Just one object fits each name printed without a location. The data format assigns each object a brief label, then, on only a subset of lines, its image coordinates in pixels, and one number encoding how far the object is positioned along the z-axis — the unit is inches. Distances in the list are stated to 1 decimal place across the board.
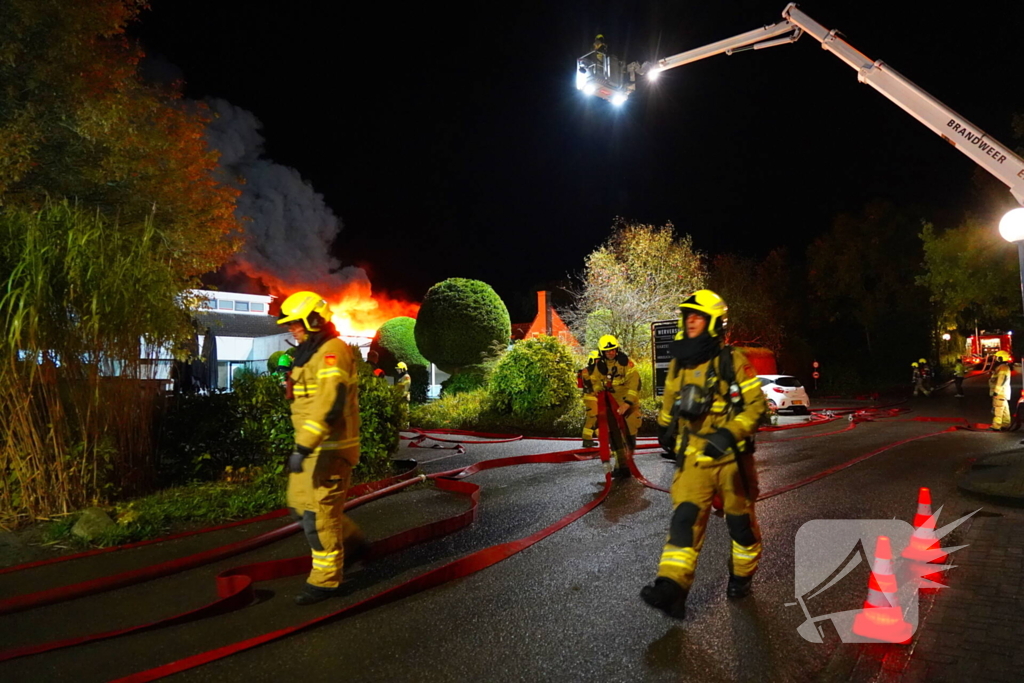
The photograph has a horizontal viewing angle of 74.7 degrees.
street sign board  615.2
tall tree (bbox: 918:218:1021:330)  682.2
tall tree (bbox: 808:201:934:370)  1408.7
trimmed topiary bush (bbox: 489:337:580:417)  568.7
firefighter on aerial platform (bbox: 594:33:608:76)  435.8
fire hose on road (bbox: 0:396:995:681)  150.7
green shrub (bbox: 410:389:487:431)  606.5
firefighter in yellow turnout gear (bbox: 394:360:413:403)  626.3
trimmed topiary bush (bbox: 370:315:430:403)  1038.4
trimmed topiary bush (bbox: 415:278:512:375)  821.9
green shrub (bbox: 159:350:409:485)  302.2
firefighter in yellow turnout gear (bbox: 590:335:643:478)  330.0
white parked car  774.5
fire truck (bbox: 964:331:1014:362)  2178.3
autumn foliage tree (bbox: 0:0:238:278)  336.5
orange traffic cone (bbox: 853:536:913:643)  144.3
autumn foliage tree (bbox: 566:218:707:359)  830.5
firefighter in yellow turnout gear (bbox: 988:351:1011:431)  528.3
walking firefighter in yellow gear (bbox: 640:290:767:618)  152.6
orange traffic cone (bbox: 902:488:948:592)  180.9
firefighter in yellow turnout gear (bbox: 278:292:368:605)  171.0
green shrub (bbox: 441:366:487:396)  799.1
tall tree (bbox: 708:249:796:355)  1229.7
